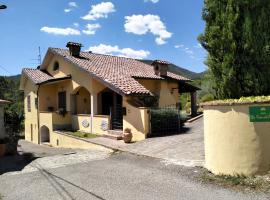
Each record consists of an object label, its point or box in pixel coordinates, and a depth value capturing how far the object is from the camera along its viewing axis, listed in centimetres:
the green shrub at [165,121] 1097
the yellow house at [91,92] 1172
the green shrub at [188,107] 2114
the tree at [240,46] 580
